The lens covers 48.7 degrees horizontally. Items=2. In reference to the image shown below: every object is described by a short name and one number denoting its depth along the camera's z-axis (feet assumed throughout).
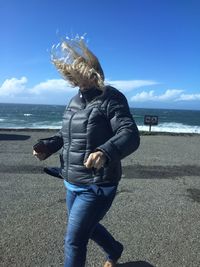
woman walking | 5.22
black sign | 41.84
